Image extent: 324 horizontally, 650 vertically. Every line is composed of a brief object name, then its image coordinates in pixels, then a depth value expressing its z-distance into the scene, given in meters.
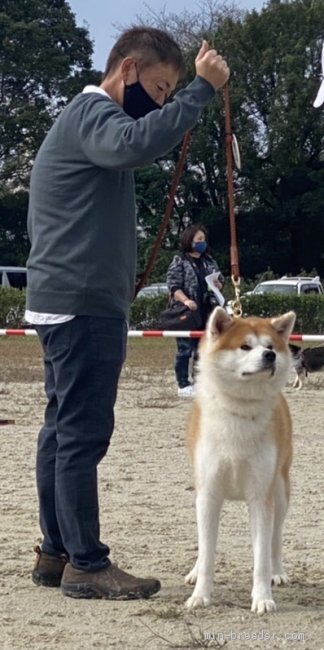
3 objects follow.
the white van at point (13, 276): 41.34
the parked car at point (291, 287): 29.97
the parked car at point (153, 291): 27.59
